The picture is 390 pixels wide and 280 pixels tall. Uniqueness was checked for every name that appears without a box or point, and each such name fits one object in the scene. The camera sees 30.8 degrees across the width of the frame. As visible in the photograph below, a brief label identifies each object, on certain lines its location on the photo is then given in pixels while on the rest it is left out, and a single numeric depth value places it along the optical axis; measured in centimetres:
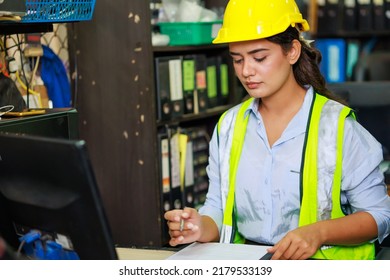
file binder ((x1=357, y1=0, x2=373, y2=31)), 569
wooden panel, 327
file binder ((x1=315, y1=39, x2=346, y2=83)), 584
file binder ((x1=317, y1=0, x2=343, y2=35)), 577
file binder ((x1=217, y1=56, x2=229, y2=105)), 398
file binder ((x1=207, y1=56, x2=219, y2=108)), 389
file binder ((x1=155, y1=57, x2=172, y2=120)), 339
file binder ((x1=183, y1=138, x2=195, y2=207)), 371
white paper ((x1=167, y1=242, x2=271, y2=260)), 154
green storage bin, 358
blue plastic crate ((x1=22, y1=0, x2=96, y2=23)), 209
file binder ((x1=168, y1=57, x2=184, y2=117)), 352
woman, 180
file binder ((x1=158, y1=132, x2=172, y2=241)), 344
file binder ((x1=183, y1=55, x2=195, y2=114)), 366
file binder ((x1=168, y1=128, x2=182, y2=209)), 355
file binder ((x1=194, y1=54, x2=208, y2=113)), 377
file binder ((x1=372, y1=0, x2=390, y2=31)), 566
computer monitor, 101
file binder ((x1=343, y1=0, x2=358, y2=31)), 571
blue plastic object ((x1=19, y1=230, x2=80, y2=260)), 117
